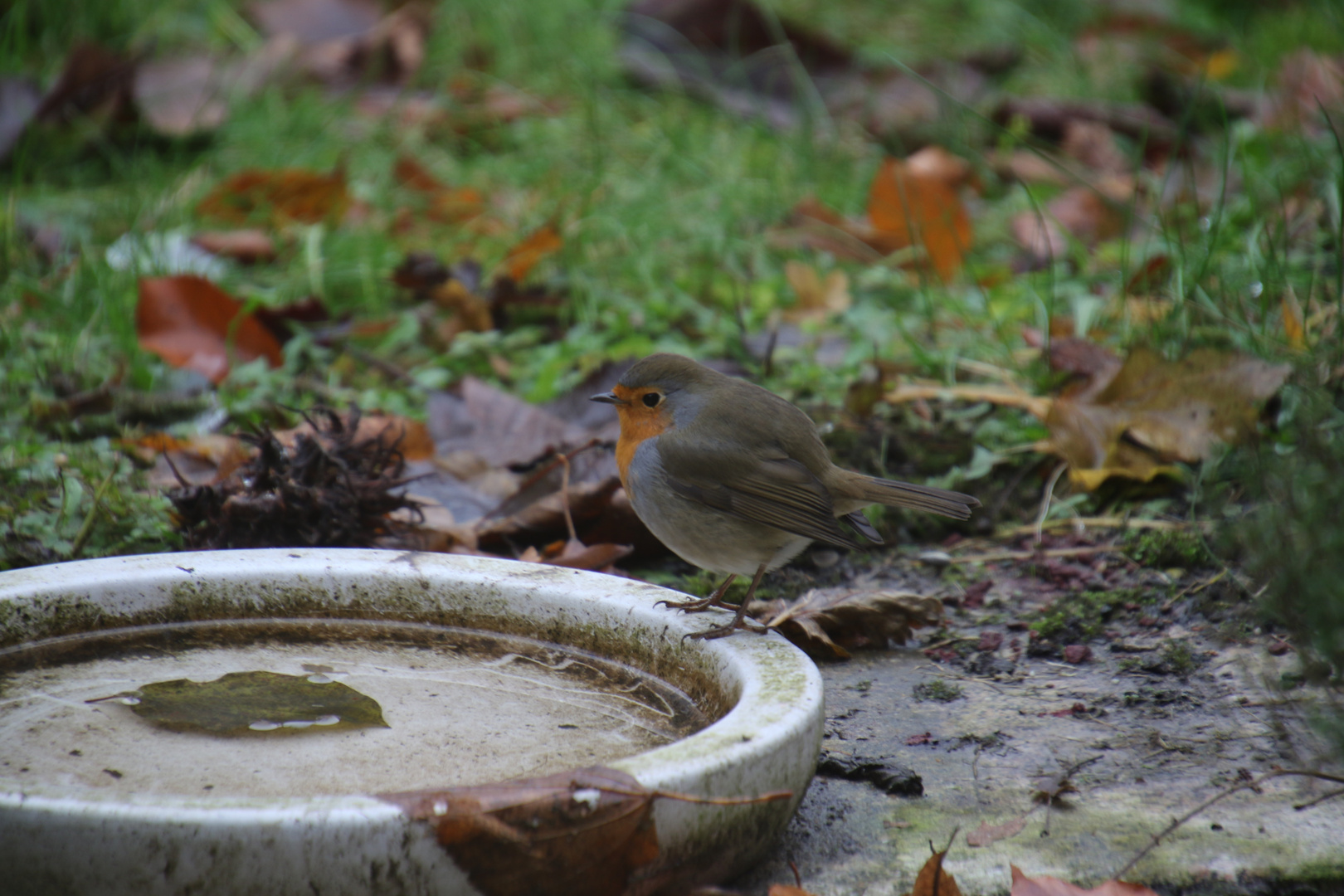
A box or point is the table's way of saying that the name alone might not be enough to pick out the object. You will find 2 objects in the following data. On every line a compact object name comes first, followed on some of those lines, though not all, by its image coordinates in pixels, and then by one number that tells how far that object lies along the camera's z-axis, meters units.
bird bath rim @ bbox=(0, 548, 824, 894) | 2.89
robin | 5.37
